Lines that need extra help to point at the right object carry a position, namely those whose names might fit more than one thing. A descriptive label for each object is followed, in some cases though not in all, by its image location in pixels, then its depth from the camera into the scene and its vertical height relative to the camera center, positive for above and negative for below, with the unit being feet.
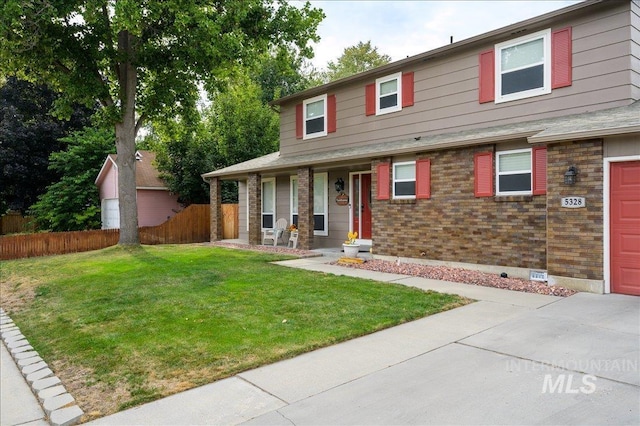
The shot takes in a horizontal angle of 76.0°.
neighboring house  67.87 +2.21
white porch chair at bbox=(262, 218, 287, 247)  47.13 -2.88
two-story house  21.54 +3.70
